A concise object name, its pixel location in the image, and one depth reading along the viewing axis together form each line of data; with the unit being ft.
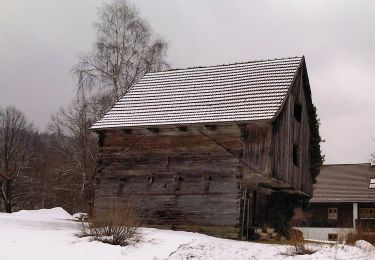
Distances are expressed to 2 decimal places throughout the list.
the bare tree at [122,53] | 112.88
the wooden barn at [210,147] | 70.90
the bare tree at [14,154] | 147.33
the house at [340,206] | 126.72
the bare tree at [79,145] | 122.42
